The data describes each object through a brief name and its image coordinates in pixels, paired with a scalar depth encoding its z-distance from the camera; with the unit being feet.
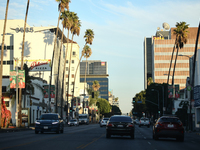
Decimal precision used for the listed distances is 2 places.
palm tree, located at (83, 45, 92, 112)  303.27
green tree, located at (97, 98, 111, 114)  553.23
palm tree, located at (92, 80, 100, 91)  494.22
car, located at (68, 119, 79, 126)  226.34
